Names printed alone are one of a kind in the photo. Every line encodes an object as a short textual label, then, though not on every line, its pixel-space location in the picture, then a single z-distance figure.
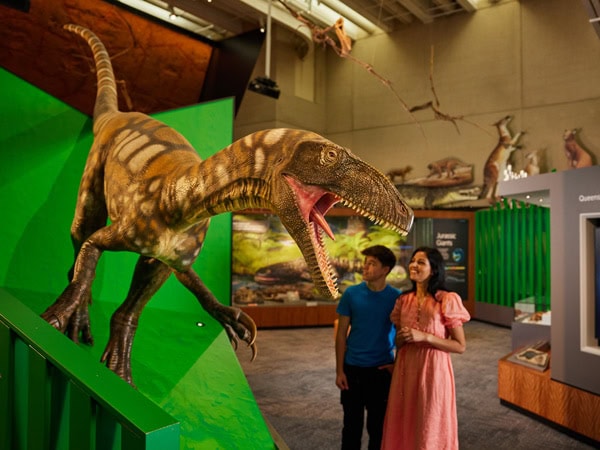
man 2.92
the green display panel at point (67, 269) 2.00
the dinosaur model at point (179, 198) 1.05
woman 2.65
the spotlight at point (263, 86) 6.28
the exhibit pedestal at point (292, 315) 9.09
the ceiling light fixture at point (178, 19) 5.72
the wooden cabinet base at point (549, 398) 3.99
